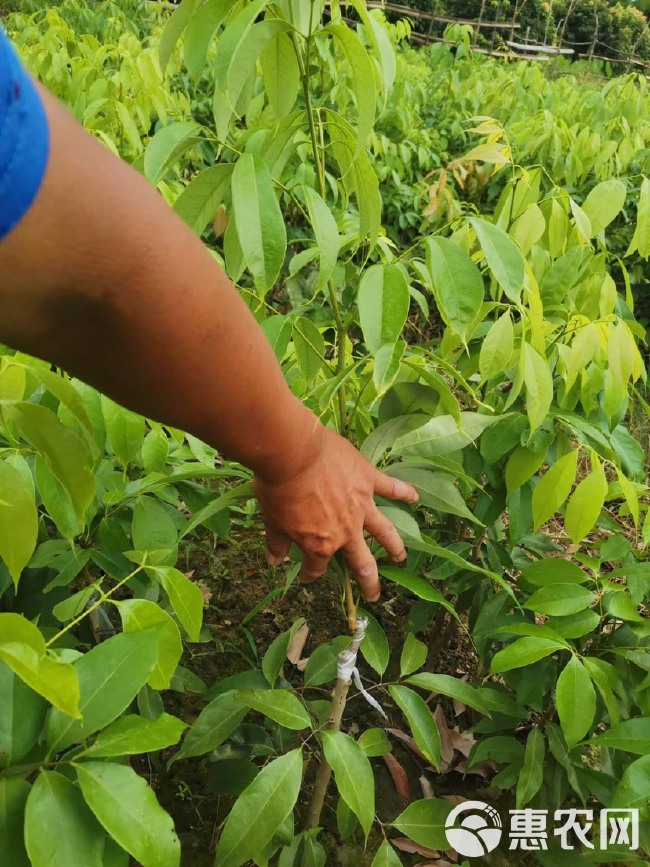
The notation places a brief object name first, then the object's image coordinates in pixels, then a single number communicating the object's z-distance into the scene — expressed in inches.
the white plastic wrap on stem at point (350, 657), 36.5
